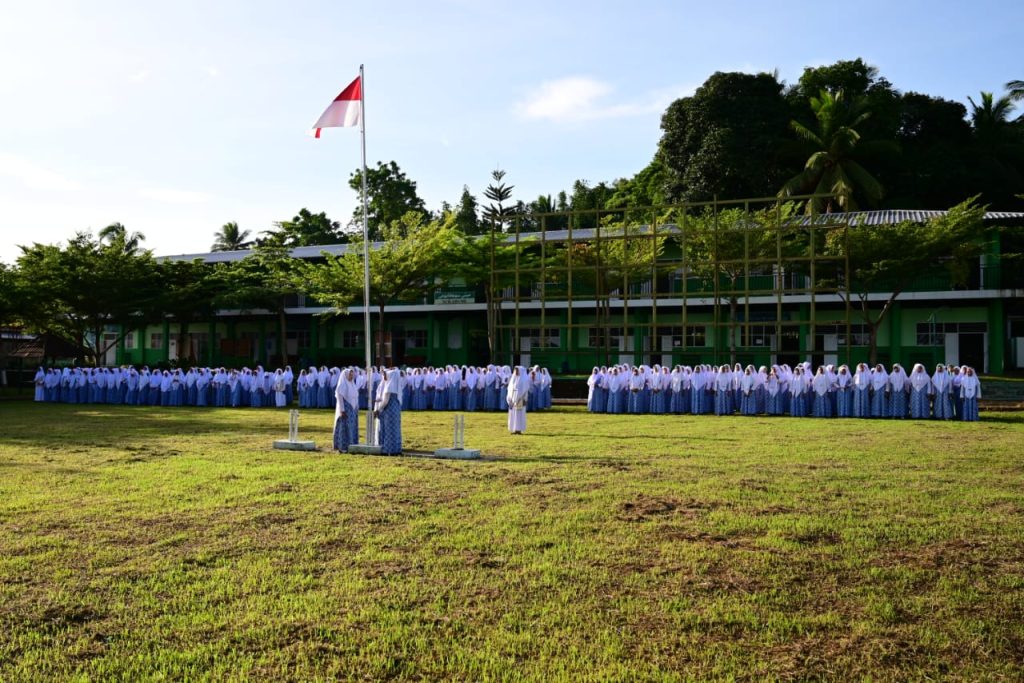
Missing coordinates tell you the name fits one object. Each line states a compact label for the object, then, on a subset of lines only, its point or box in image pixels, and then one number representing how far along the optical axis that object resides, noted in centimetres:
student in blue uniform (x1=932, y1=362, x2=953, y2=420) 1739
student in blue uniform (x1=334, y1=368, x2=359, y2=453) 1161
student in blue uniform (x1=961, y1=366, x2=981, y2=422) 1706
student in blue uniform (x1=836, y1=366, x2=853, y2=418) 1831
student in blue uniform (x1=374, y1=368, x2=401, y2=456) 1111
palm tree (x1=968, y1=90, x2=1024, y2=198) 3934
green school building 2884
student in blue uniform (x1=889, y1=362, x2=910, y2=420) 1778
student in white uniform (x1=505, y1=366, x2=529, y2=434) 1427
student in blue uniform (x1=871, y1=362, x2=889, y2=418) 1797
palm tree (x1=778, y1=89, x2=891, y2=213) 3712
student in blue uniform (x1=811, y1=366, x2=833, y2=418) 1852
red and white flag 1149
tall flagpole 1111
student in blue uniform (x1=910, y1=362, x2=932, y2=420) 1762
